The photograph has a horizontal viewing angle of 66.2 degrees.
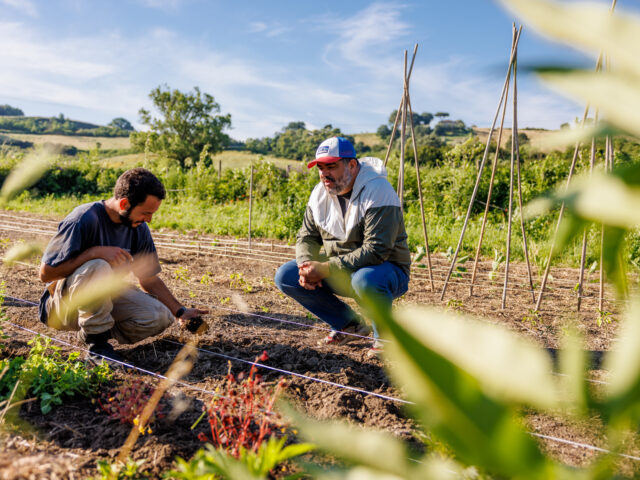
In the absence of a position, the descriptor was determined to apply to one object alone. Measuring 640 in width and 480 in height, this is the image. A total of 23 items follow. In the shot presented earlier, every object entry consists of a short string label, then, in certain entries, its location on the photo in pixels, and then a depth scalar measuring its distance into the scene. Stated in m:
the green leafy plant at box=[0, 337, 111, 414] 2.08
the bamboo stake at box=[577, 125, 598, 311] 3.77
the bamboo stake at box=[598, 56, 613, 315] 3.43
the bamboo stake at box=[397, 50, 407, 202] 4.12
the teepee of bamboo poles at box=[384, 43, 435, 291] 4.18
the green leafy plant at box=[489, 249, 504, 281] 4.57
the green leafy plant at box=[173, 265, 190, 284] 4.73
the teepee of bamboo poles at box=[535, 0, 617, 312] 3.42
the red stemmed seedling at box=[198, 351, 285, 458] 1.70
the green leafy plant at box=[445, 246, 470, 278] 4.32
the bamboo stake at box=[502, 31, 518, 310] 3.89
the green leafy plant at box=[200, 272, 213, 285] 4.65
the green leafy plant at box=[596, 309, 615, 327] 3.52
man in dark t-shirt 2.52
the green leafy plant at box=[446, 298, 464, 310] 3.85
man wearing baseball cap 2.82
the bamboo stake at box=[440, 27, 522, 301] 4.00
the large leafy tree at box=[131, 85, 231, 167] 43.04
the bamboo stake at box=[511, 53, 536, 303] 3.88
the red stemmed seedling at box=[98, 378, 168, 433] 1.96
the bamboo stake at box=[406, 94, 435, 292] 4.23
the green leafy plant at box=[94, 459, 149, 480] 1.47
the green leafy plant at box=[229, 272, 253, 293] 4.59
